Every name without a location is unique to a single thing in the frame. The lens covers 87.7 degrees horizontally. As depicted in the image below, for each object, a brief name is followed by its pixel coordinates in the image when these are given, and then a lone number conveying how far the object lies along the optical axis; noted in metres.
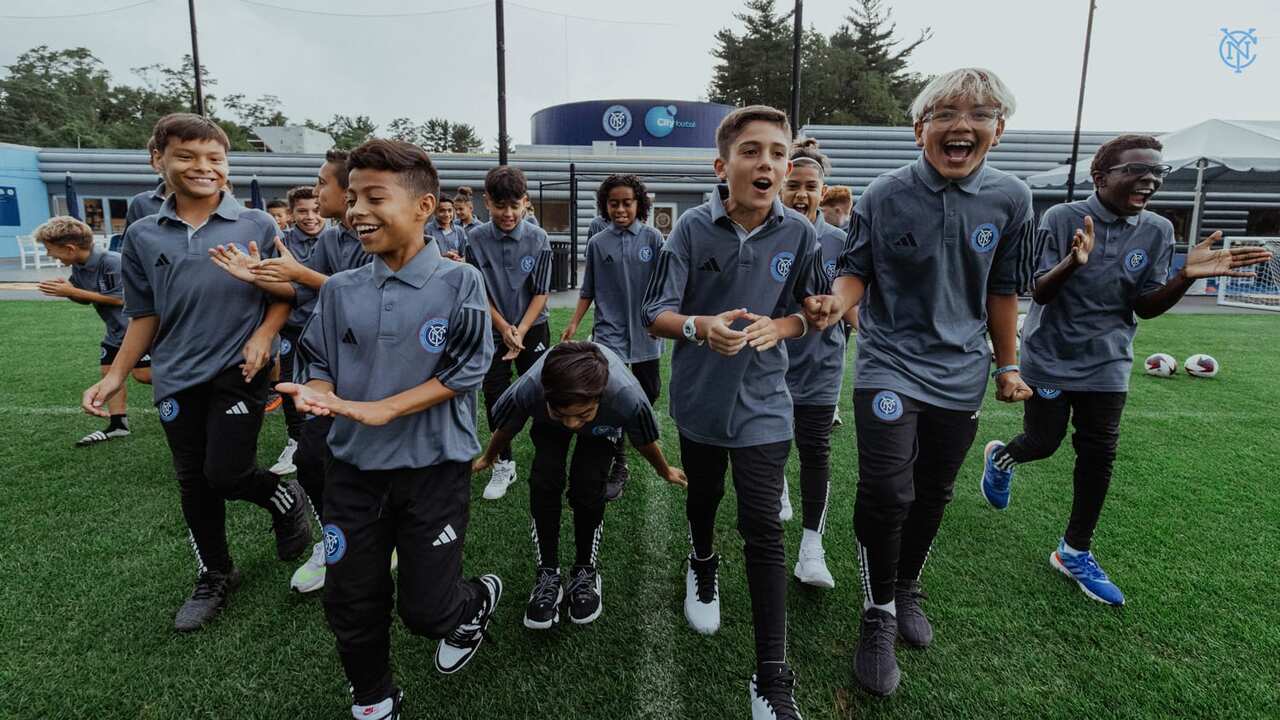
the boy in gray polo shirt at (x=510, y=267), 4.48
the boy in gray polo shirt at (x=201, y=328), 2.71
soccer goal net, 14.29
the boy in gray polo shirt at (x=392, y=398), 2.11
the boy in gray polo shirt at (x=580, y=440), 2.47
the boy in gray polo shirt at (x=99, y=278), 4.64
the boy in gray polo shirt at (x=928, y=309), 2.37
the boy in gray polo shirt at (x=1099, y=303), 2.98
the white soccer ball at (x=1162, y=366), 7.54
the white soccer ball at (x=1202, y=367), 7.51
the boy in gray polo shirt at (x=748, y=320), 2.31
